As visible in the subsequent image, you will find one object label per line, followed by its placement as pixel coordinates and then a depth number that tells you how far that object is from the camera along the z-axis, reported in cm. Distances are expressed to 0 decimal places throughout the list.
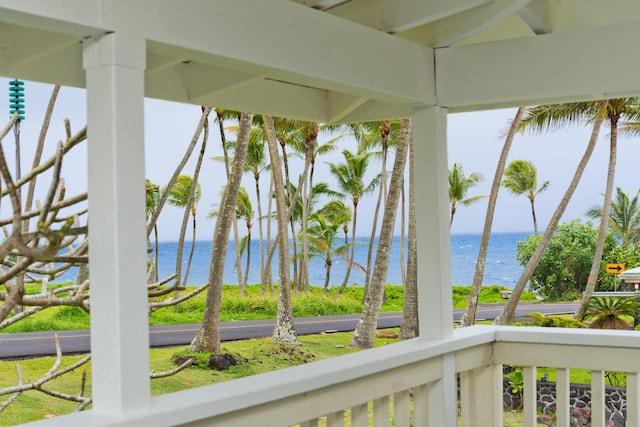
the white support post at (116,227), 175
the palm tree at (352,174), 2688
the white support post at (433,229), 286
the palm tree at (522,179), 3094
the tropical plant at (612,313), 1335
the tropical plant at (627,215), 3069
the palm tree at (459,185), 2659
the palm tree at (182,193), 2712
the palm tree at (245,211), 2975
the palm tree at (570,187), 1506
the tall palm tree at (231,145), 1850
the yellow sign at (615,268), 2389
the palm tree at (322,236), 3076
